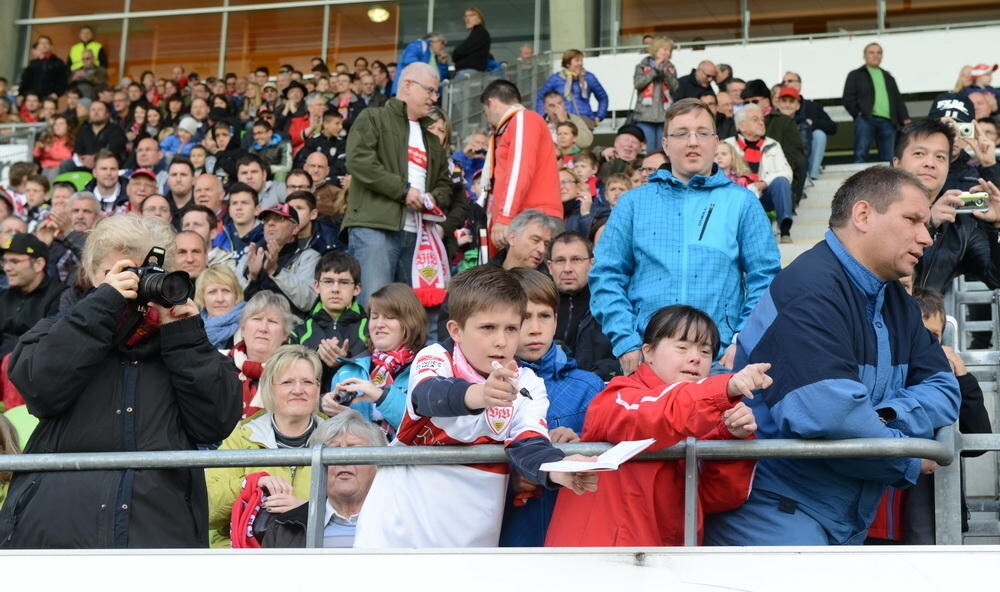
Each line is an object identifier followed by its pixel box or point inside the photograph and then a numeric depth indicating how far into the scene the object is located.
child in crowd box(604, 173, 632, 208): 9.55
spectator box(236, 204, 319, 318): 8.31
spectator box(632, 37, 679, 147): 13.90
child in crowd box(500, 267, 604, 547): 4.64
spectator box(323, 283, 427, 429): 5.96
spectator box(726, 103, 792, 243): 10.88
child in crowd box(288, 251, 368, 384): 7.13
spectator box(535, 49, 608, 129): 15.20
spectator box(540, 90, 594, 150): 13.51
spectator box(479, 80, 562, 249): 7.80
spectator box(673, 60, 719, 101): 14.43
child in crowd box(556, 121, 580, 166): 12.51
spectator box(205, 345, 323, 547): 5.32
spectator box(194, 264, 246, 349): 7.50
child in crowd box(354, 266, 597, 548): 3.91
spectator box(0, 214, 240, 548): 3.83
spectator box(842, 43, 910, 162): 15.12
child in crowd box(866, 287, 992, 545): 4.23
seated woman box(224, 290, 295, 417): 6.62
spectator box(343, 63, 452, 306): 8.12
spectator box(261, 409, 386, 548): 4.83
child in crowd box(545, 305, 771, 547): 3.63
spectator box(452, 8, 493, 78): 16.23
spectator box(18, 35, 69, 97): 20.17
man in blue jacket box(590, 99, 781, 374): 5.35
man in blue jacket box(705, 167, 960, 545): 3.67
